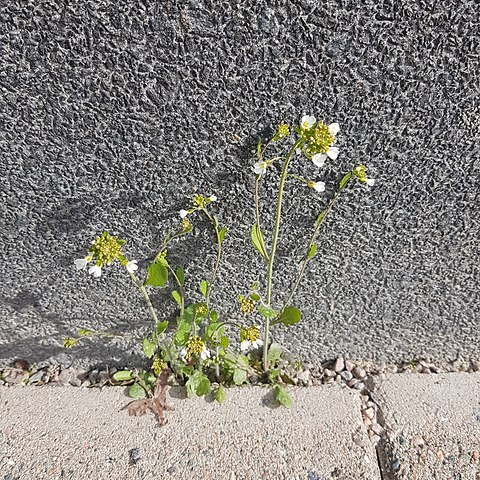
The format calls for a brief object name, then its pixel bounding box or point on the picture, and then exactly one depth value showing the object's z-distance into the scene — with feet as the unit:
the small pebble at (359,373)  1.01
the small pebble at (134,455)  0.82
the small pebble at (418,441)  0.85
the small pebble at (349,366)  1.03
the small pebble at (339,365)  1.03
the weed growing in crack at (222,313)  0.67
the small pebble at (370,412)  0.91
